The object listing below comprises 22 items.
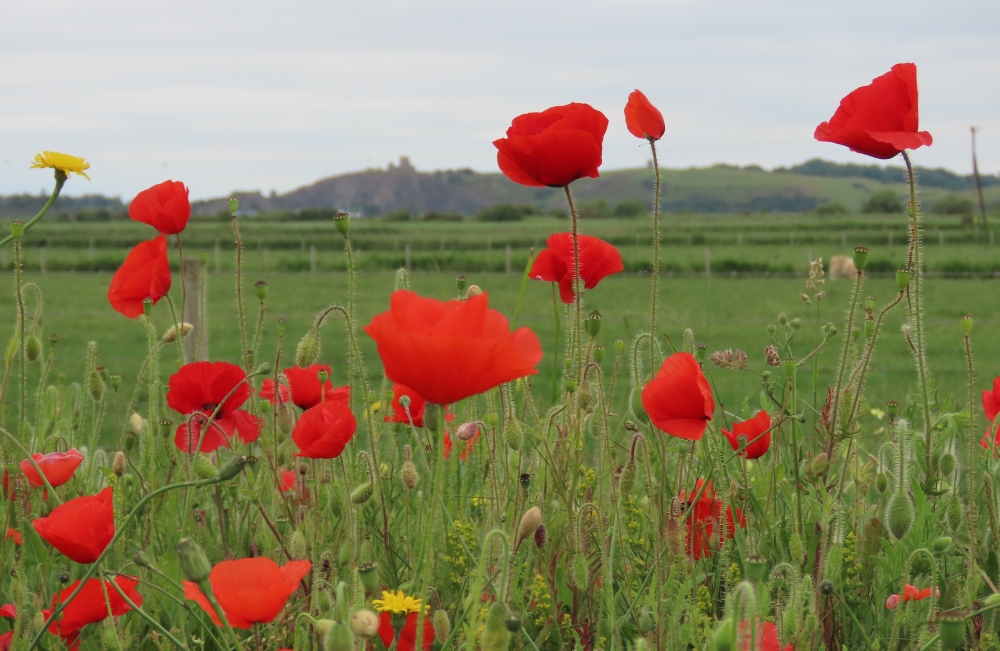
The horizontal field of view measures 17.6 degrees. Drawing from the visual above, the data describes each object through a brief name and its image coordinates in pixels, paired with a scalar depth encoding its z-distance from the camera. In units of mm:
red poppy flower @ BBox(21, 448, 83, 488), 1837
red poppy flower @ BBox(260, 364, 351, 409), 1966
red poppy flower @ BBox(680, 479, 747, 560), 1905
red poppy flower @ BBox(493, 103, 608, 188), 1786
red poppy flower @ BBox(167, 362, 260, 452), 1915
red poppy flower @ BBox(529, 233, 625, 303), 1909
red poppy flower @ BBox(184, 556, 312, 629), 1625
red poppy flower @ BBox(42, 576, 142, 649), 1749
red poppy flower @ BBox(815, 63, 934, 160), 1773
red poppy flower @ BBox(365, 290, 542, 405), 1580
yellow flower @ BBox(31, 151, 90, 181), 1920
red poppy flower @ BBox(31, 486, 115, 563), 1691
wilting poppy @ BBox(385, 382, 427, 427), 1884
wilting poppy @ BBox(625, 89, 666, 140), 1809
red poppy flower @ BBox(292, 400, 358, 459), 1806
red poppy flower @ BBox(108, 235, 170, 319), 1967
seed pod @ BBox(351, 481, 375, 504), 1778
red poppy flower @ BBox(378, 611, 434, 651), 1742
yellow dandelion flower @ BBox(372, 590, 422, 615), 1618
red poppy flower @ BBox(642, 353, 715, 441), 1730
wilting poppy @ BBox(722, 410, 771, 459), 1894
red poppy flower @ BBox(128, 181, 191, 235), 1983
